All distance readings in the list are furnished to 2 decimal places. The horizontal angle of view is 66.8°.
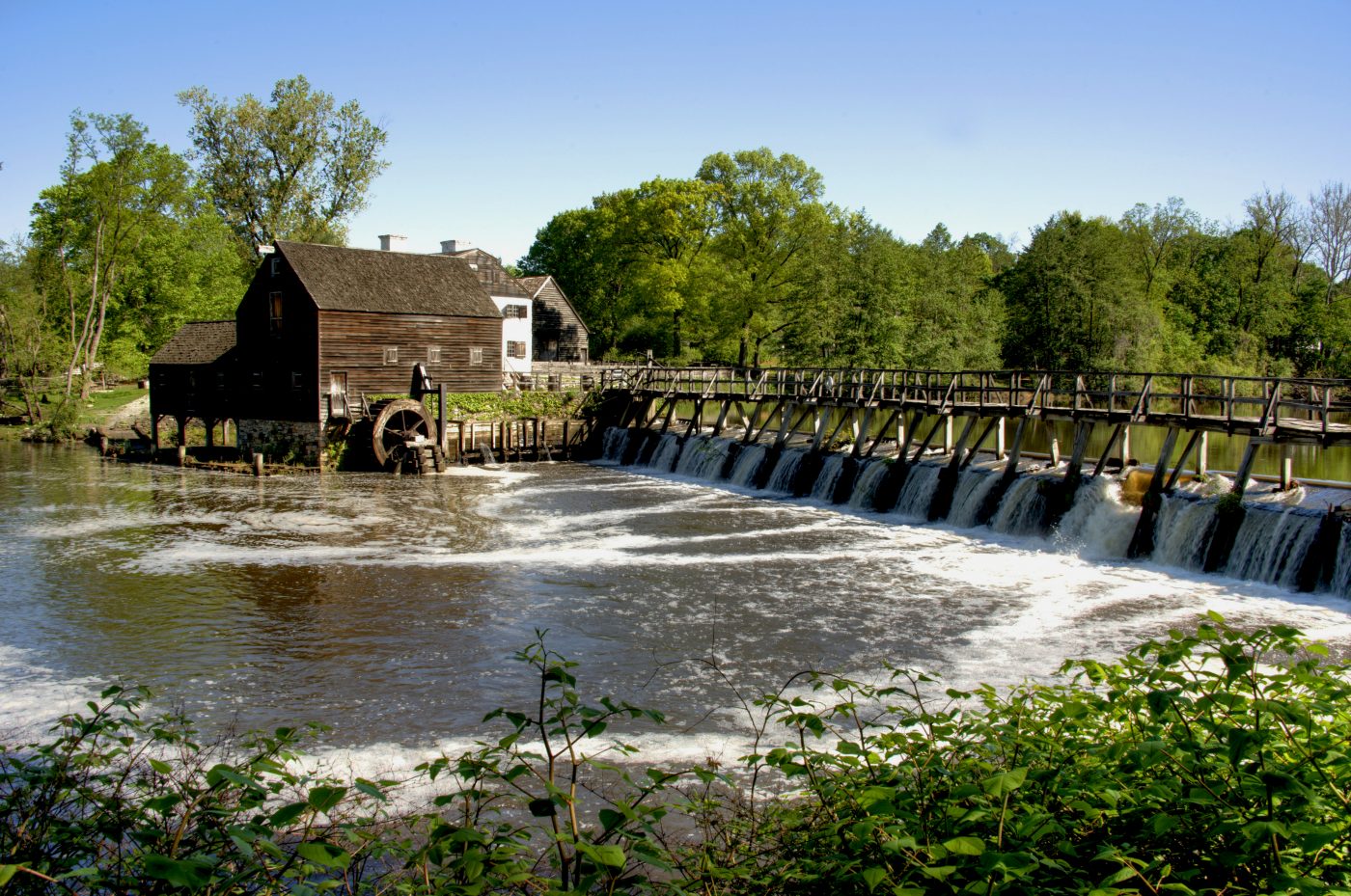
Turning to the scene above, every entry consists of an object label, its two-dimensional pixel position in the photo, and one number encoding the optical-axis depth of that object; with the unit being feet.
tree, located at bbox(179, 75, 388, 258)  174.29
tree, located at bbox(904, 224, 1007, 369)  164.04
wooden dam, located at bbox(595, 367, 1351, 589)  64.64
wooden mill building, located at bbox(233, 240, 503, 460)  125.18
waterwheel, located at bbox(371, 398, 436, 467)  120.88
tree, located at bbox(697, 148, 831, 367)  171.01
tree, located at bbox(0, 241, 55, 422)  163.32
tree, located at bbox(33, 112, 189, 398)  162.09
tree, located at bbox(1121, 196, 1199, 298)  220.64
